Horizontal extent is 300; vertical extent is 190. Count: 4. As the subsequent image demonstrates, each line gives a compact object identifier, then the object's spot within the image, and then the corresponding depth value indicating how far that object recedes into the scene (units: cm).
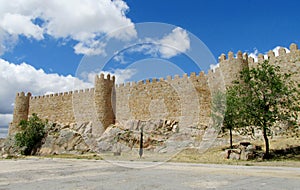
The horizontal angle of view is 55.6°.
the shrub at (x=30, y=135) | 2738
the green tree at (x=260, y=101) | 1488
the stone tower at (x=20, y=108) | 3532
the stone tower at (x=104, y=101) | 2808
